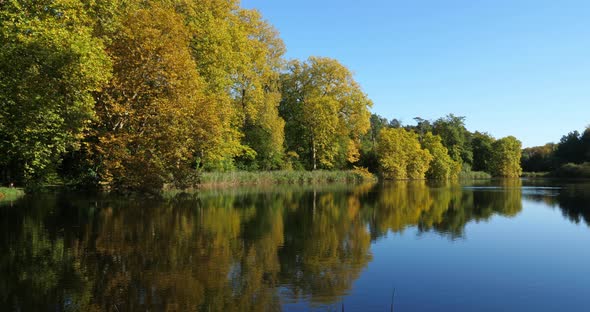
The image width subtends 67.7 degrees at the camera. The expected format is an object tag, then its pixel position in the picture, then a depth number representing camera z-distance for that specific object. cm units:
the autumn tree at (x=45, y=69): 1831
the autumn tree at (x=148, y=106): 2683
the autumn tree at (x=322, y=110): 5794
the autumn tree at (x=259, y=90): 4469
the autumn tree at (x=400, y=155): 6825
